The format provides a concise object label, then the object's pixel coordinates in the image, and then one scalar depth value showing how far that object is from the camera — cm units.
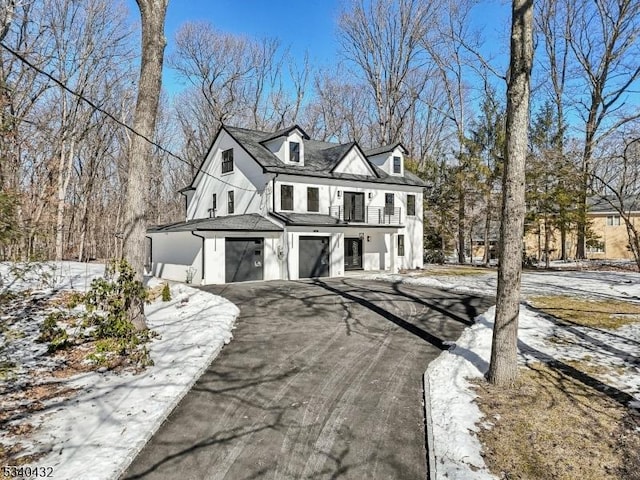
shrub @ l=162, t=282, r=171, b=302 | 1176
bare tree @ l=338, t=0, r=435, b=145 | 3056
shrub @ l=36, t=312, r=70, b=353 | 698
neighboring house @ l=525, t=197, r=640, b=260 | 3412
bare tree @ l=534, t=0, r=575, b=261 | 2490
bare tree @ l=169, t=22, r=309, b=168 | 3181
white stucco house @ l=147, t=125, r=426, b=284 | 1742
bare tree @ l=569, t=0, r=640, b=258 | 2277
